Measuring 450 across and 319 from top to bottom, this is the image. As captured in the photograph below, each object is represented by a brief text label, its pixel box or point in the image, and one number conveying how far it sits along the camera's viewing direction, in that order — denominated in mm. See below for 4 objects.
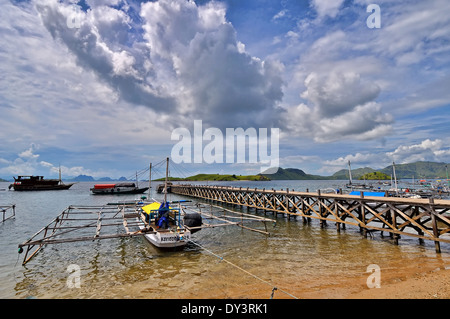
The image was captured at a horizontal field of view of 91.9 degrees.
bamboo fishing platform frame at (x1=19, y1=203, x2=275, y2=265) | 12703
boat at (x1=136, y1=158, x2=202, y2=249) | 14641
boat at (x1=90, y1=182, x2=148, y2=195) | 87625
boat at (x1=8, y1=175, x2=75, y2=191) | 99000
